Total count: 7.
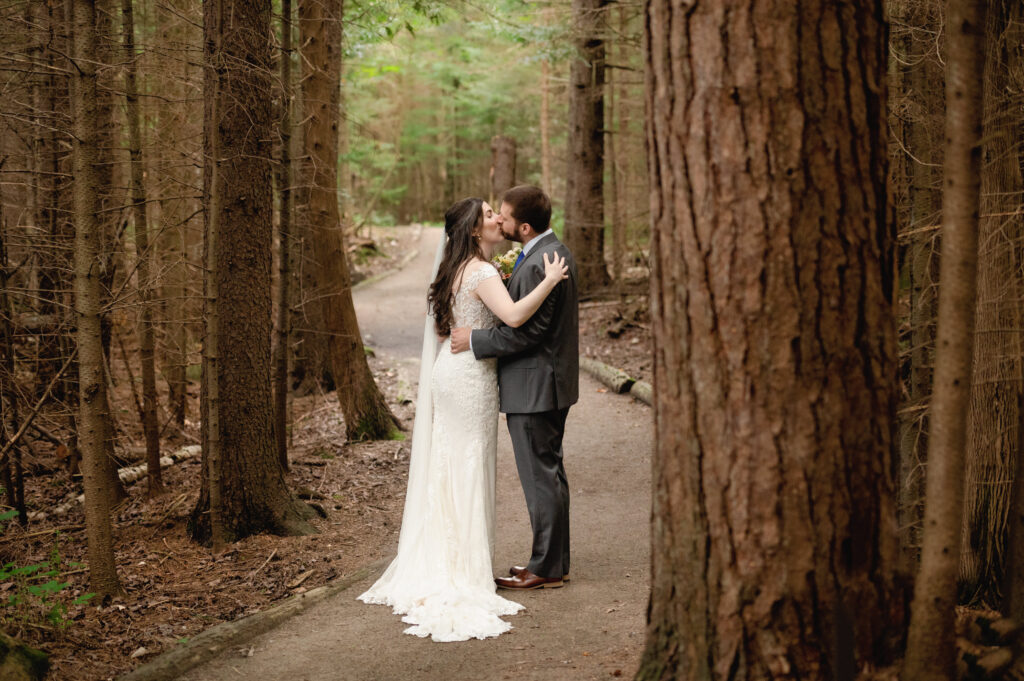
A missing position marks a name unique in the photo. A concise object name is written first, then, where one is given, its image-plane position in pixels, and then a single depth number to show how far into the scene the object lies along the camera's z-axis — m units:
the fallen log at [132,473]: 7.75
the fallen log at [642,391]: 11.50
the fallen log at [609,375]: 12.25
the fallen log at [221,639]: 4.32
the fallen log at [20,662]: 3.97
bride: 5.31
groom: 5.40
